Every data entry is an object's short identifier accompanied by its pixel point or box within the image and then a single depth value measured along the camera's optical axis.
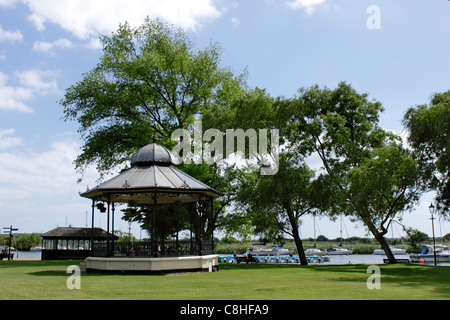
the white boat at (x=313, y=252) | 110.41
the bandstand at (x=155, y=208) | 21.36
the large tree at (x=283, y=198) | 33.34
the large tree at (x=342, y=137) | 30.73
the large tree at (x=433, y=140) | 23.70
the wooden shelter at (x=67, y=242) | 43.91
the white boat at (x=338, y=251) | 122.70
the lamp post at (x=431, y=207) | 27.18
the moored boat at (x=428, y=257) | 70.86
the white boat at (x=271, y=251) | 125.56
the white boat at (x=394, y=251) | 112.06
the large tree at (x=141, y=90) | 38.25
